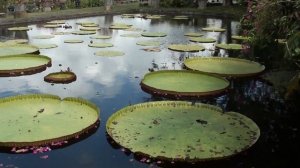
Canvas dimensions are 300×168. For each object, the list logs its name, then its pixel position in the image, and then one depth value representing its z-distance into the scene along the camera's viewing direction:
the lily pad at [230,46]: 13.84
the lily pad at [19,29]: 17.92
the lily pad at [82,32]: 17.02
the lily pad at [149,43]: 14.59
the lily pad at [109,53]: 12.73
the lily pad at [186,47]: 13.46
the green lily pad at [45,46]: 13.77
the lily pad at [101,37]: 15.93
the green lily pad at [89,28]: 18.07
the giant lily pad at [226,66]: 10.16
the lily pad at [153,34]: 16.77
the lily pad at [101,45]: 14.10
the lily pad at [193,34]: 16.67
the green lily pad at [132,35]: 16.69
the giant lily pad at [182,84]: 8.50
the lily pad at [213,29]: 18.27
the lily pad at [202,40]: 15.29
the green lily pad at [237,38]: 15.92
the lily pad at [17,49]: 12.71
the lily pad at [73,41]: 14.99
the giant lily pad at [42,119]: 6.13
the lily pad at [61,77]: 9.71
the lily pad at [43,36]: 15.91
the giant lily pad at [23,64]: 10.36
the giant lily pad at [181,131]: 5.78
